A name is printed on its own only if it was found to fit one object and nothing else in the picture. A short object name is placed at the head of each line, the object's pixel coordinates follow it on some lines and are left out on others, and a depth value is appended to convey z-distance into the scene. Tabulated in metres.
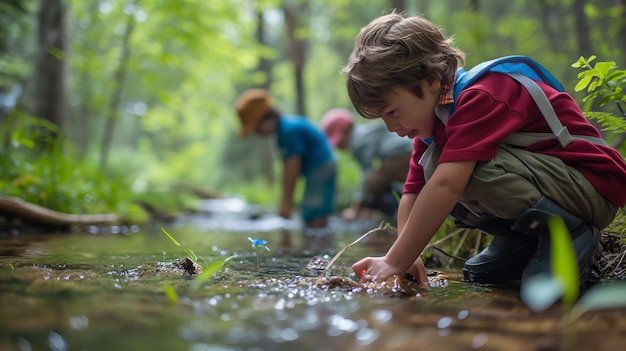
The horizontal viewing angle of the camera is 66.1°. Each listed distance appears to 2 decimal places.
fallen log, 3.02
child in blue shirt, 5.85
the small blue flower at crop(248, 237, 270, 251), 1.81
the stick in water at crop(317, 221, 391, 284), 2.00
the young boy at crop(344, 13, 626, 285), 1.51
